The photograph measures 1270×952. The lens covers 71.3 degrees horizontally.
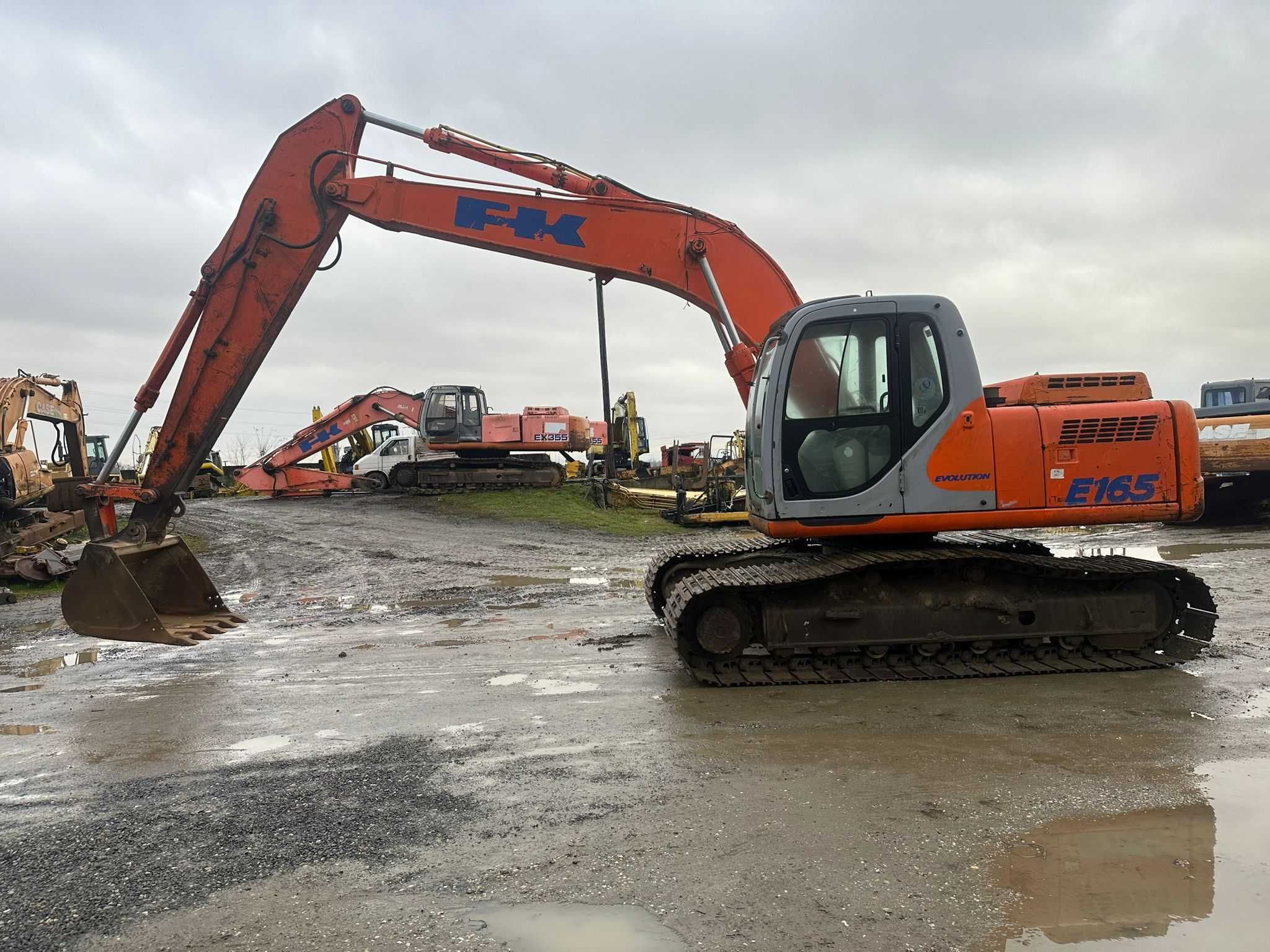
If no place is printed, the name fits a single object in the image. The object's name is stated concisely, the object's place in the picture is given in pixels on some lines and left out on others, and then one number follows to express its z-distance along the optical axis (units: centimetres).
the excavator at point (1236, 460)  1562
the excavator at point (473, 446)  2580
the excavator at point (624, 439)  2883
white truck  2789
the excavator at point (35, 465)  1462
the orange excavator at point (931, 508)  622
